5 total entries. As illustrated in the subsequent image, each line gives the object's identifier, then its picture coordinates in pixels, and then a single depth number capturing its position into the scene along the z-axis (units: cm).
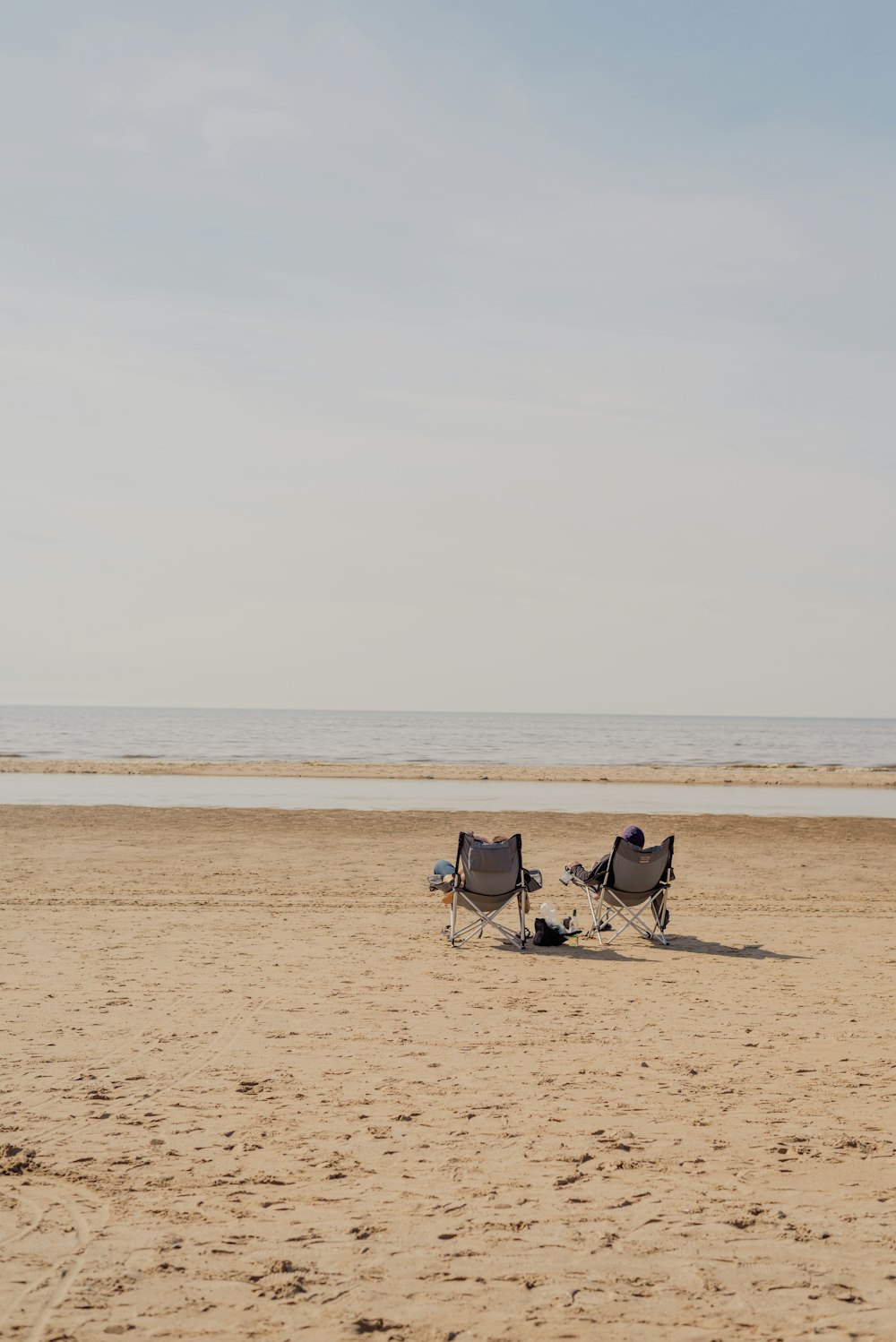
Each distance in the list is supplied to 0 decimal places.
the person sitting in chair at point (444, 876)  996
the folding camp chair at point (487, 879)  954
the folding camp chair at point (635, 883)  985
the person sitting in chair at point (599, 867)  993
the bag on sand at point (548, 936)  948
